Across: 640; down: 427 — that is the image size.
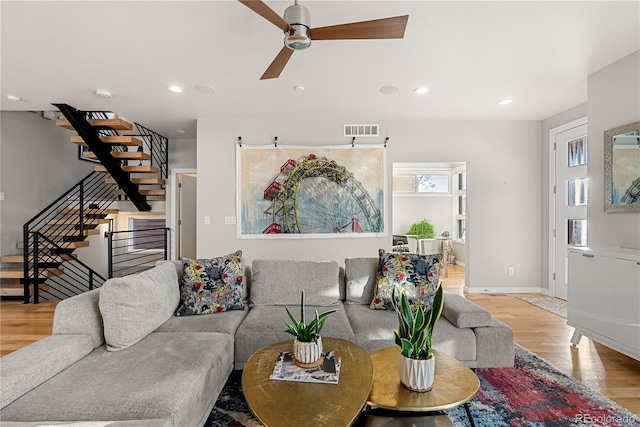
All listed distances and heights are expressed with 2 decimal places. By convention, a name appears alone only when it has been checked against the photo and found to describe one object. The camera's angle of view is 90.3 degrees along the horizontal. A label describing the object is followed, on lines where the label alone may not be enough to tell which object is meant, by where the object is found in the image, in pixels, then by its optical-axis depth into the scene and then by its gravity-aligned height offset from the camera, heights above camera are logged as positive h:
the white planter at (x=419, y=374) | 1.35 -0.68
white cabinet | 2.37 -0.67
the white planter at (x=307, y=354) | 1.52 -0.67
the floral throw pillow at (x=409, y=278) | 2.52 -0.52
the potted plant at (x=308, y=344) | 1.52 -0.63
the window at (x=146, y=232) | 7.14 -0.42
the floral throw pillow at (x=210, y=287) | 2.49 -0.59
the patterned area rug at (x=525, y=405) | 1.83 -1.19
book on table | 1.41 -0.73
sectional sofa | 1.30 -0.77
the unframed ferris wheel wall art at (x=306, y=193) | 4.66 +0.31
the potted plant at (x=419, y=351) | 1.36 -0.60
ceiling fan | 1.86 +1.12
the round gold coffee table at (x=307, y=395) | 1.14 -0.73
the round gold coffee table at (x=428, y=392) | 1.27 -0.76
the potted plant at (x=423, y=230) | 7.13 -0.36
